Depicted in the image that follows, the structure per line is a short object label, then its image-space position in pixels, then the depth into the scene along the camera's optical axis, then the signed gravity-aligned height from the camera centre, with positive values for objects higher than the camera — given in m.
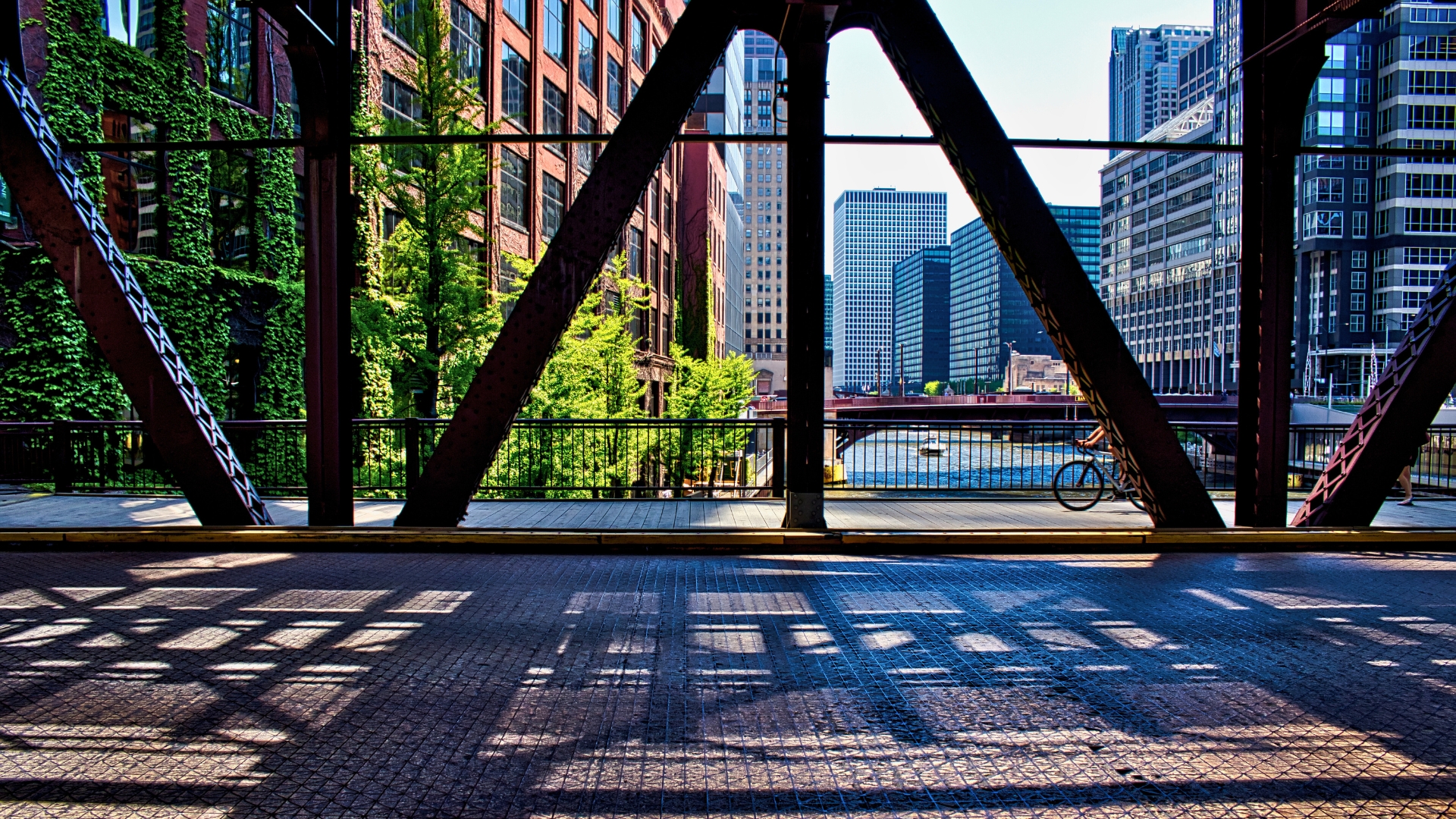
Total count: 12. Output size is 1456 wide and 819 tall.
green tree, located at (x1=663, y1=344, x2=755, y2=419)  39.31 +0.26
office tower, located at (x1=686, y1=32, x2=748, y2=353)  75.31 +26.32
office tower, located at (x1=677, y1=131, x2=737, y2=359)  57.97 +11.89
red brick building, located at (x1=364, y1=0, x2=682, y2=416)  30.50 +12.72
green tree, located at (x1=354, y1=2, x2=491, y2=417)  18.70 +3.12
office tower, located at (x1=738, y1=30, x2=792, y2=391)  174.38 +31.02
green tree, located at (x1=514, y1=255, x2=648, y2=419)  23.25 +0.75
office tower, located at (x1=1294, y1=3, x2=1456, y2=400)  94.31 +22.25
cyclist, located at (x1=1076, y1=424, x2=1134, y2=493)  13.20 -0.87
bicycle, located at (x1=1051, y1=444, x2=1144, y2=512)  12.95 -1.49
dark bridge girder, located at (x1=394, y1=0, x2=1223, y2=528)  8.99 +1.76
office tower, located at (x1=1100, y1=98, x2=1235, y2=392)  120.44 +20.66
